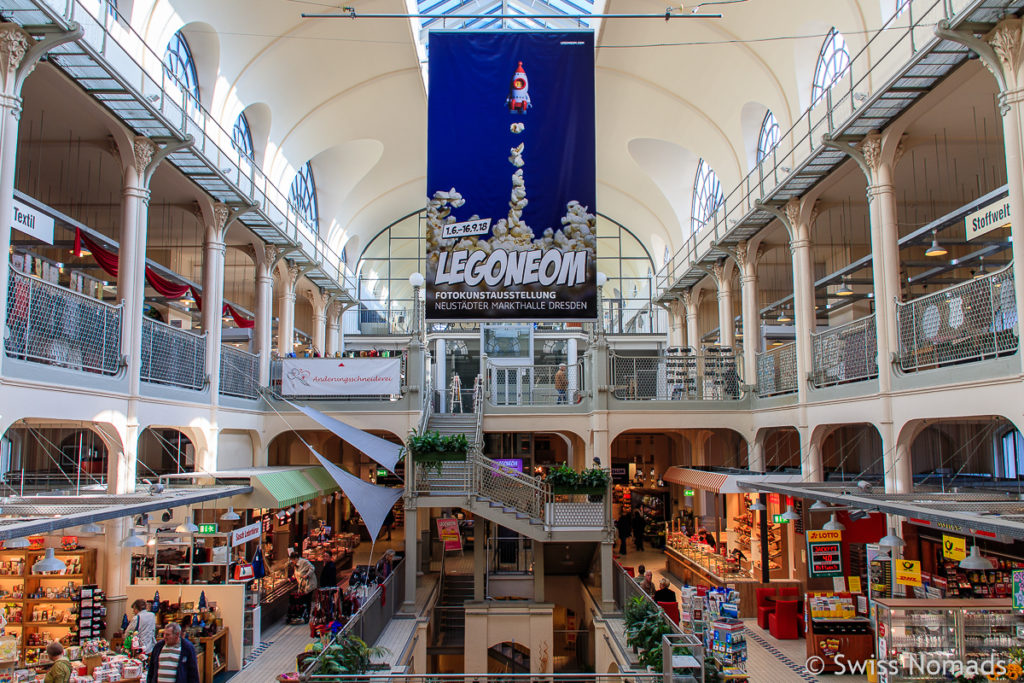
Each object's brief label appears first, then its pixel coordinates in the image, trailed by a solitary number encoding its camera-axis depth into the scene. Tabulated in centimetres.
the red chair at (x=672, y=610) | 1506
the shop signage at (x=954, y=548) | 1042
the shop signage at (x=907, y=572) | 1155
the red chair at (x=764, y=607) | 1580
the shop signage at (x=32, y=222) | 1044
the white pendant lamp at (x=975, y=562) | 948
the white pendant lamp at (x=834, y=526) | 1296
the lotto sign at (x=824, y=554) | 1334
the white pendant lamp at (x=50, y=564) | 946
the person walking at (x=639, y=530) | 2750
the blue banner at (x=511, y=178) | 1298
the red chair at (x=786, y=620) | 1483
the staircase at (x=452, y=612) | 1886
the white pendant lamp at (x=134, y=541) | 1204
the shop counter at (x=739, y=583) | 1701
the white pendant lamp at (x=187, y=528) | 1352
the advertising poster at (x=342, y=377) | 1998
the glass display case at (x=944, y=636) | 970
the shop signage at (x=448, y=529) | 1755
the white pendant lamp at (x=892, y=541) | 1145
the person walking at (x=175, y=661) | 1010
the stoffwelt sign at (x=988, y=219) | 980
